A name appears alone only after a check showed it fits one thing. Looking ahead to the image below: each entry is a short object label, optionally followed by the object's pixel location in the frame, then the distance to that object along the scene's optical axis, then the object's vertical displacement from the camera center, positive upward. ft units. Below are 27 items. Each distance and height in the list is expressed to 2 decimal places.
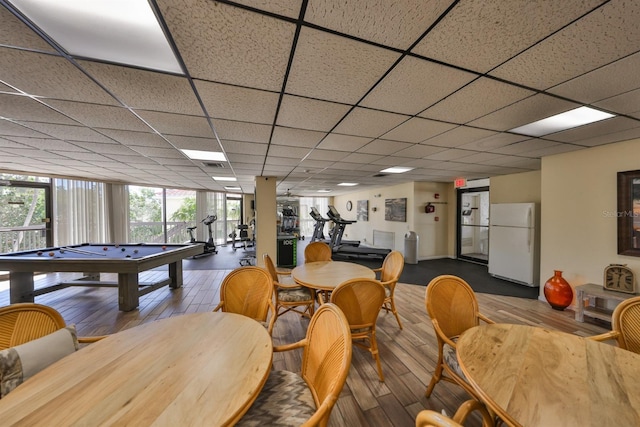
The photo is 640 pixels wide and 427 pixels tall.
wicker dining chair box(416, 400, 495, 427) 2.05 -2.00
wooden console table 8.61 -3.92
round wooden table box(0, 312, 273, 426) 2.46 -2.28
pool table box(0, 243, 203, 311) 9.46 -2.40
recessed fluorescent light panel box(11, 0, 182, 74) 3.31 +3.06
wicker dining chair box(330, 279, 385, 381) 5.70 -2.49
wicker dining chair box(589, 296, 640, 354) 4.64 -2.49
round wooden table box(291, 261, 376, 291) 7.61 -2.51
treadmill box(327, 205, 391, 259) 20.99 -3.83
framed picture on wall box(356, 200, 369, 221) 28.45 +0.00
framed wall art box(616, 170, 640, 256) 8.67 -0.16
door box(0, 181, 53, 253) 14.88 -0.32
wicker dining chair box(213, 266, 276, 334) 6.21 -2.37
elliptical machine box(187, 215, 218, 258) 23.42 -3.39
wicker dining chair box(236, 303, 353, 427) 2.92 -2.71
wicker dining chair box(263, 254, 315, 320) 8.28 -3.23
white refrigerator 13.50 -2.17
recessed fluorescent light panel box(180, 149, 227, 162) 10.88 +2.89
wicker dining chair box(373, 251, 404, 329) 8.38 -2.50
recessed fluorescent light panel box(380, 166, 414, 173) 14.61 +2.77
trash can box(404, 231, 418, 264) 19.24 -3.26
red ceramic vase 10.09 -3.82
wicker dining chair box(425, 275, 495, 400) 5.09 -2.56
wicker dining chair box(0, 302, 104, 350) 3.88 -2.07
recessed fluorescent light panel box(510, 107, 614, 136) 6.65 +2.90
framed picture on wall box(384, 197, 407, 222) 21.44 +0.08
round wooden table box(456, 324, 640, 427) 2.62 -2.43
